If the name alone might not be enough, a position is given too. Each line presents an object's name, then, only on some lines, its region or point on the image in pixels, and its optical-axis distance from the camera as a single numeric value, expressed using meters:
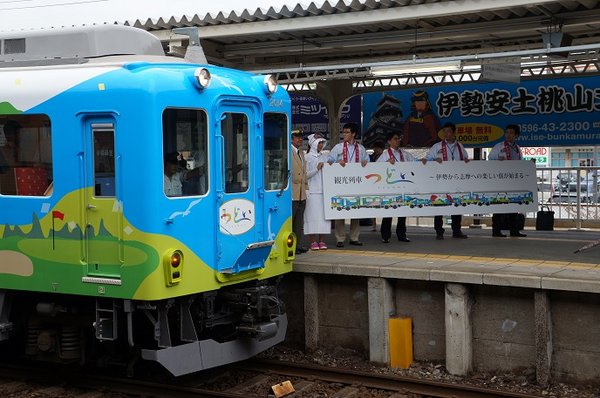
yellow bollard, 8.53
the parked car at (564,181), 14.96
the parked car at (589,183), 14.77
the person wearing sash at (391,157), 11.19
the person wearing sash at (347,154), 10.75
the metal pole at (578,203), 14.80
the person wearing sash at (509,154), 11.88
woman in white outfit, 10.29
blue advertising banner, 15.18
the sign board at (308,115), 19.64
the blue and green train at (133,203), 6.73
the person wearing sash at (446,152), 11.51
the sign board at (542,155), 33.38
